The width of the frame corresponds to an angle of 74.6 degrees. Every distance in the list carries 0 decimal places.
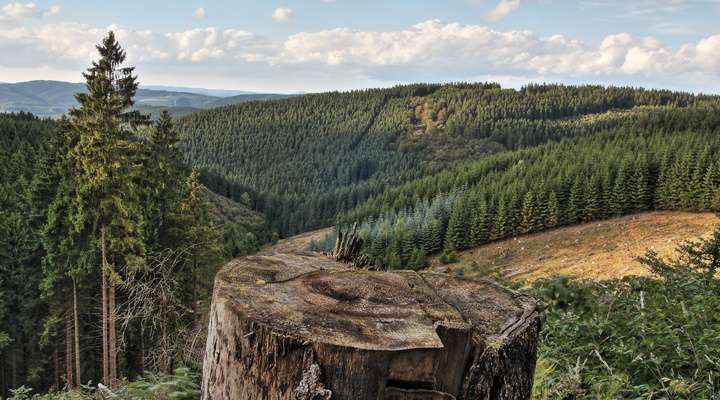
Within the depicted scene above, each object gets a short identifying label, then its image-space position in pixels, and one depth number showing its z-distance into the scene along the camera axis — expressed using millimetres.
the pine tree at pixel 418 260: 46812
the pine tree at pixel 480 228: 54938
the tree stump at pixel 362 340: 2600
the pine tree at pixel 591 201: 51906
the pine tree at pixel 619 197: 51625
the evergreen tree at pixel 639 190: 51844
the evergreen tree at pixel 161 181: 24359
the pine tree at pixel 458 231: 54969
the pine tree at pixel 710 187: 45994
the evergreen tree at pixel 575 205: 52625
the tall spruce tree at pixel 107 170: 16828
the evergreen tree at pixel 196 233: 21953
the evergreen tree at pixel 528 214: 53875
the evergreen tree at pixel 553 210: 52778
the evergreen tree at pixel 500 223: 54294
